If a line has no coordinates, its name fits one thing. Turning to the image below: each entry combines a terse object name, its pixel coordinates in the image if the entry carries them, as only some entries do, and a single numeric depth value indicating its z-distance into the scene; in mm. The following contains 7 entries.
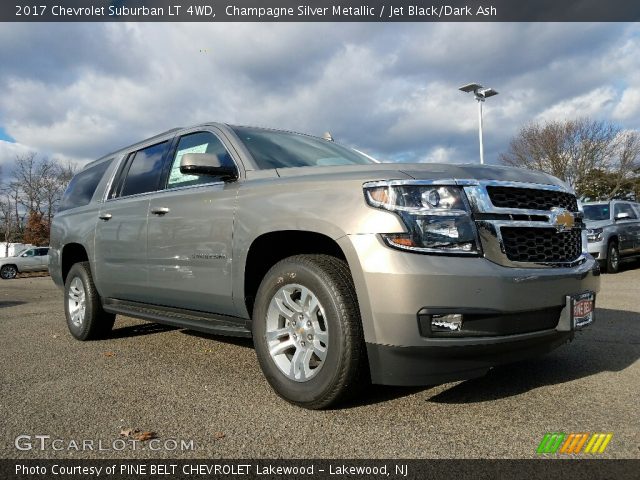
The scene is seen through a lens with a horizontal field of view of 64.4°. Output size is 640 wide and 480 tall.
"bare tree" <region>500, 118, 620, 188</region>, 31422
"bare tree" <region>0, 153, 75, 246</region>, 53156
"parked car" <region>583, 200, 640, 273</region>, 11453
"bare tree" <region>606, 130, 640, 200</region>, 33000
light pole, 16109
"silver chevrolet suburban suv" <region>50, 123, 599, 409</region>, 2521
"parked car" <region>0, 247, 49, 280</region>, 26422
